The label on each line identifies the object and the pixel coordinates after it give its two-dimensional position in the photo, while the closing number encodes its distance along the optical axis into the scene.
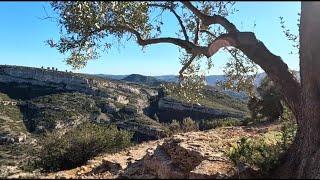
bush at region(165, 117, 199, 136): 24.93
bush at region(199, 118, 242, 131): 28.27
